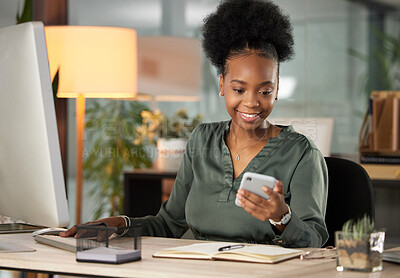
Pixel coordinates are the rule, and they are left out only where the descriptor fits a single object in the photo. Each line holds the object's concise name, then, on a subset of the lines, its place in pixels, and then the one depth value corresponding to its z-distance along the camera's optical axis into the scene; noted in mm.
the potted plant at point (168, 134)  4655
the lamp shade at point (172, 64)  5066
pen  1992
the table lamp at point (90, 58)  4104
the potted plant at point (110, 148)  5571
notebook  1922
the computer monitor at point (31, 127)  1893
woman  2315
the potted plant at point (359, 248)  1847
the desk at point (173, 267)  1824
